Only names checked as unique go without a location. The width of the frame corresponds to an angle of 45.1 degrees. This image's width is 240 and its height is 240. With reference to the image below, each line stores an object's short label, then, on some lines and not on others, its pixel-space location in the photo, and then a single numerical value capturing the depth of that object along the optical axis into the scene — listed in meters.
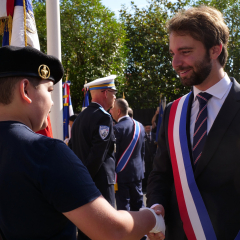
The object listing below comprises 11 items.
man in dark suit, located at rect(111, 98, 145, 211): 4.95
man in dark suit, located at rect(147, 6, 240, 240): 1.52
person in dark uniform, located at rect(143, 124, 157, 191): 7.97
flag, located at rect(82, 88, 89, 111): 8.16
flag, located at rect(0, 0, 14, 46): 2.84
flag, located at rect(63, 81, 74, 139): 7.89
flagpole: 3.74
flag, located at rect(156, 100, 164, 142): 8.61
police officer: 3.52
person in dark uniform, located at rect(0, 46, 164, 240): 1.02
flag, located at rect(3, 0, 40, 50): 2.77
